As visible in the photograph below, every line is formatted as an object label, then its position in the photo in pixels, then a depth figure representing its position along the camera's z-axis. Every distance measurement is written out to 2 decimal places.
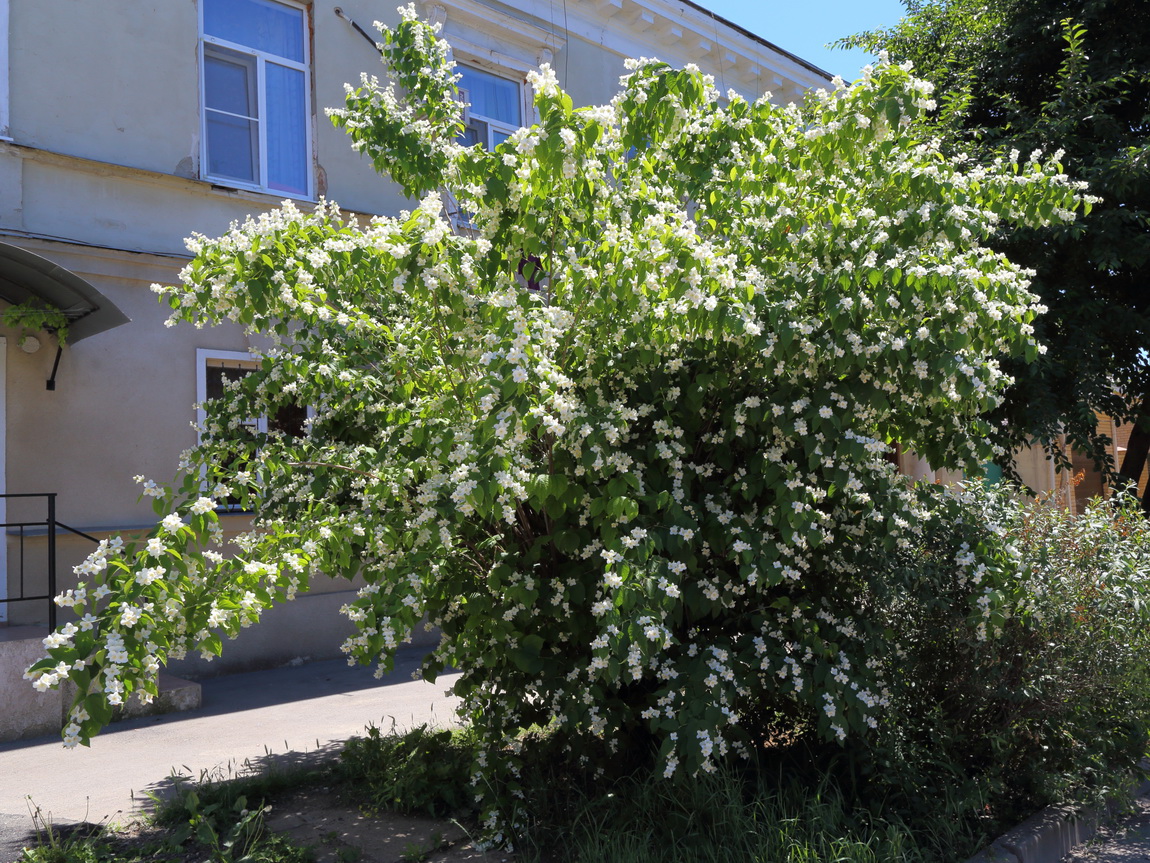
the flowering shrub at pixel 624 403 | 3.44
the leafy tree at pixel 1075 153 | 8.48
